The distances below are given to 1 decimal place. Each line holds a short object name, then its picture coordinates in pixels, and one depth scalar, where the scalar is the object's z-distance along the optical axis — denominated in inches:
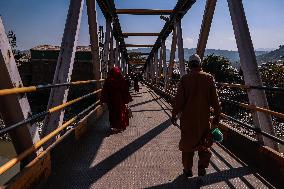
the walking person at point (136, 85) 1015.0
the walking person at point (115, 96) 282.4
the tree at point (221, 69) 1943.9
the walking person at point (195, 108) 152.7
